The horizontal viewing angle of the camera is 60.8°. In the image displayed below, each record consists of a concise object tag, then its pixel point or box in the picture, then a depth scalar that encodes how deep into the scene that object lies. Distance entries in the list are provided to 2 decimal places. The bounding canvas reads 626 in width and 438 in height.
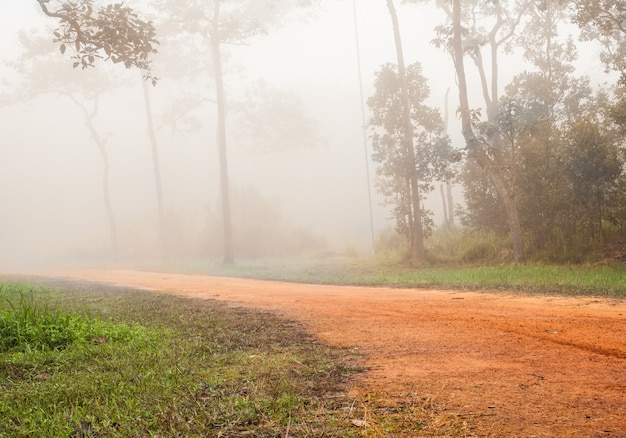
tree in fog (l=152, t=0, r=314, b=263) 31.55
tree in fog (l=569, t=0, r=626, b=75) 15.97
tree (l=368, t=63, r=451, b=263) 21.23
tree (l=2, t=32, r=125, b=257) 39.44
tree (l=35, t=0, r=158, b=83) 10.11
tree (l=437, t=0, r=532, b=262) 16.66
